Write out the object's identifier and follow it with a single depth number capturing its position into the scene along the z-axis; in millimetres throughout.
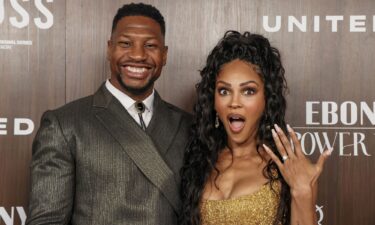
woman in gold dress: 1737
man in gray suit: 1676
